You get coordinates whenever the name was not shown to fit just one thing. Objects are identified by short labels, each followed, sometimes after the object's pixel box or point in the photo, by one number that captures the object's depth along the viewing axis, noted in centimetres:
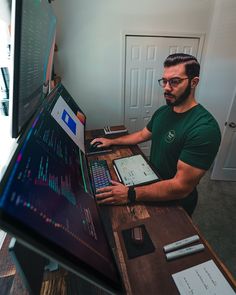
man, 93
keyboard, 104
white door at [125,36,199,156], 239
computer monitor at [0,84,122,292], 27
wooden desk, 58
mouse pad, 68
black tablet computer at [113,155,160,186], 106
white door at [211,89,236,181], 226
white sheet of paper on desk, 56
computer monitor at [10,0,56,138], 51
